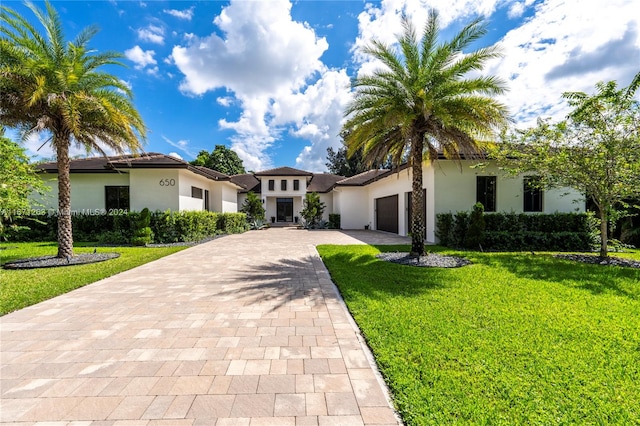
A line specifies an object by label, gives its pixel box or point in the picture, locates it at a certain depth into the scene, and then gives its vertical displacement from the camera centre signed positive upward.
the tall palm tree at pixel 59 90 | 8.50 +4.07
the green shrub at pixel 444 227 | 12.35 -0.68
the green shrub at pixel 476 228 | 11.25 -0.68
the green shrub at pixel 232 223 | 19.60 -0.73
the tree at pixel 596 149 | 8.38 +1.98
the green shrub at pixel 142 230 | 13.70 -0.83
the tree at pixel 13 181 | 9.06 +1.17
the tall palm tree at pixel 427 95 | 8.47 +3.68
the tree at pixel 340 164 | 47.71 +8.70
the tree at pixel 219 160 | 43.62 +8.46
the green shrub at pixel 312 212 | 25.22 +0.04
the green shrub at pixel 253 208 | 25.42 +0.44
